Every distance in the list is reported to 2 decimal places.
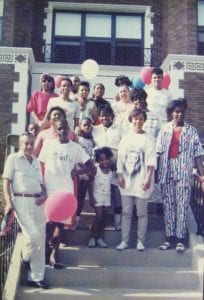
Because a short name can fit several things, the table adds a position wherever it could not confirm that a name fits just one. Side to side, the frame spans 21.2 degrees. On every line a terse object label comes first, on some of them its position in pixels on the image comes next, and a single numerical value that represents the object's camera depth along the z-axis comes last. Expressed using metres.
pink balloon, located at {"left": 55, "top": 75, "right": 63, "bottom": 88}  9.07
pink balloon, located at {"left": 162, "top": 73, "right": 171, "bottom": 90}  9.22
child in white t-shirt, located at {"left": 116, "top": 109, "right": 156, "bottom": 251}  6.79
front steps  6.04
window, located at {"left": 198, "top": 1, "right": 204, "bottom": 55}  14.07
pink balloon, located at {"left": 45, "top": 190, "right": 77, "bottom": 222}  5.68
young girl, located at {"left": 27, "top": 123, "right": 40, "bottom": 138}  7.66
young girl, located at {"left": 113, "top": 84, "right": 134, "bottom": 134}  7.85
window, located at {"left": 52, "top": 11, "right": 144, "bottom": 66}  14.47
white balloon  9.38
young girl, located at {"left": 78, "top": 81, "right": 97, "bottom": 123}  7.88
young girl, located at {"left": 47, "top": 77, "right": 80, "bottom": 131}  7.63
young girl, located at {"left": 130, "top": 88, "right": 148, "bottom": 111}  7.49
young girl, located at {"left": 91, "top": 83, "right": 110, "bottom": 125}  8.00
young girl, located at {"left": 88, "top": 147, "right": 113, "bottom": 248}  6.91
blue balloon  9.00
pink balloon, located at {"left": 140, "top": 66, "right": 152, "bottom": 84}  9.07
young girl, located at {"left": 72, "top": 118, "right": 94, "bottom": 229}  7.07
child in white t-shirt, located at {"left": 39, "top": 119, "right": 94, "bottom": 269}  6.35
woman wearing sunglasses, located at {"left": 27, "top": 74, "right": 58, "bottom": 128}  8.02
